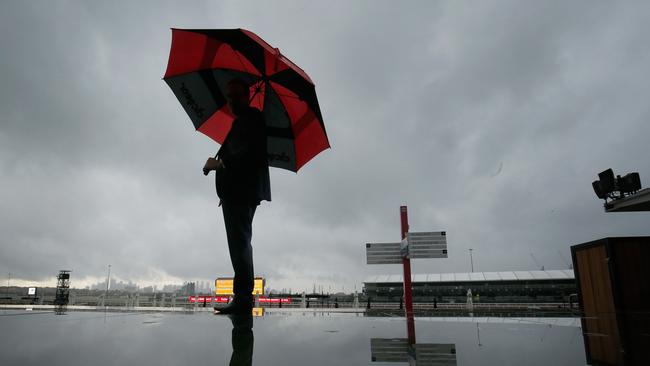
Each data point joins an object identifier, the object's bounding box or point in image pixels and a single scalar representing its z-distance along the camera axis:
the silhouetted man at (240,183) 3.84
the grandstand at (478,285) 44.72
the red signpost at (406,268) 14.95
